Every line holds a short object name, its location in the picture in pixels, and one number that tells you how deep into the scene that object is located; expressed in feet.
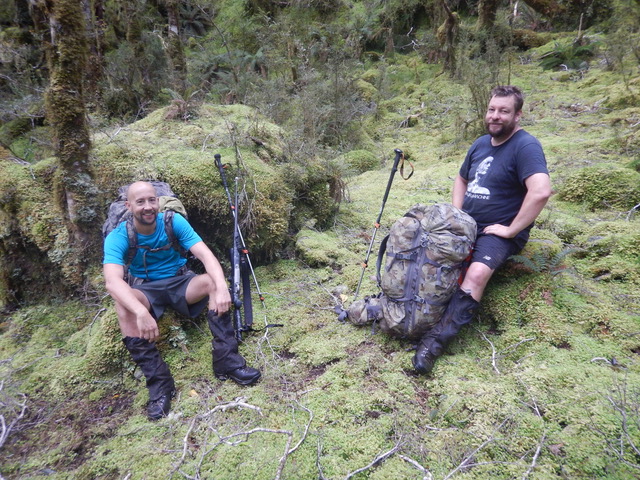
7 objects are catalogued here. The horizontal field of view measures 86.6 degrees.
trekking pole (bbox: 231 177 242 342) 11.32
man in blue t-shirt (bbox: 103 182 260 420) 9.46
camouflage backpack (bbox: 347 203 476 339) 9.89
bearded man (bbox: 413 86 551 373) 9.64
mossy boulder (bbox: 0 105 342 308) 13.99
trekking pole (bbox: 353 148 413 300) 13.26
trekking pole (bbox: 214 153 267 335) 11.79
